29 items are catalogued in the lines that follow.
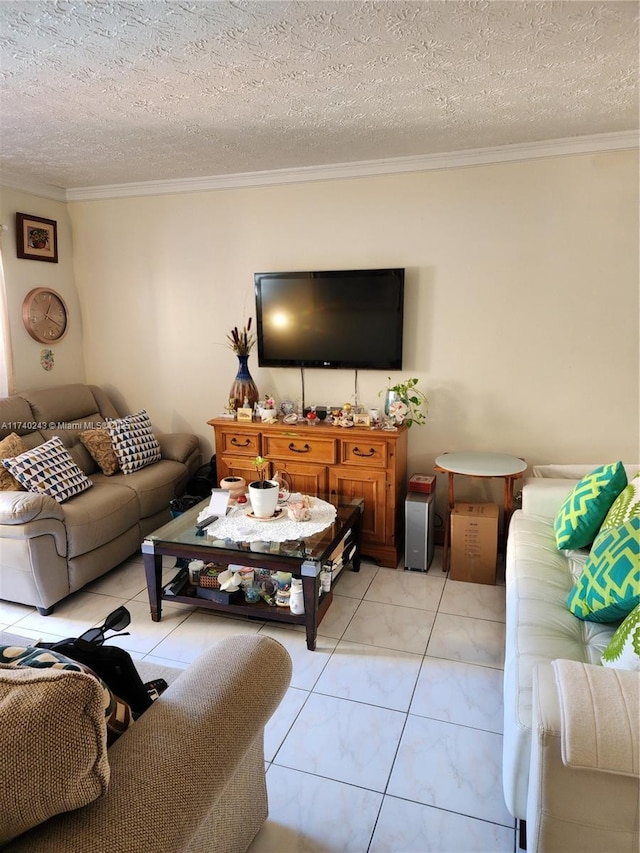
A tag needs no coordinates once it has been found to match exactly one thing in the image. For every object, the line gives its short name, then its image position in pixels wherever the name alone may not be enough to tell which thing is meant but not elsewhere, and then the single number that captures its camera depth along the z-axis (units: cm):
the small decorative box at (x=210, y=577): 274
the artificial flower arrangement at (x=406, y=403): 332
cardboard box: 304
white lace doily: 266
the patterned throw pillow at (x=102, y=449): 361
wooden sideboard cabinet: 326
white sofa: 114
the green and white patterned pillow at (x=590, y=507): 232
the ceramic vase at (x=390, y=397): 339
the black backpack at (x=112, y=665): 123
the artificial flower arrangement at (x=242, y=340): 367
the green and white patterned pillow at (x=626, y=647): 138
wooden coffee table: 246
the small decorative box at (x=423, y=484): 327
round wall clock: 383
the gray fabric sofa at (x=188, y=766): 90
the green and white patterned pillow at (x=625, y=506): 205
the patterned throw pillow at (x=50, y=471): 302
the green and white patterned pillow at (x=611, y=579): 170
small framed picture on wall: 375
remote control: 278
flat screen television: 342
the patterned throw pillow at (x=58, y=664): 106
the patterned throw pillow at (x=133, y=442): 362
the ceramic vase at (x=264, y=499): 279
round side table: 300
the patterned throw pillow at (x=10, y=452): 298
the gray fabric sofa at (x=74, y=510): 276
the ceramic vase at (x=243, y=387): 368
